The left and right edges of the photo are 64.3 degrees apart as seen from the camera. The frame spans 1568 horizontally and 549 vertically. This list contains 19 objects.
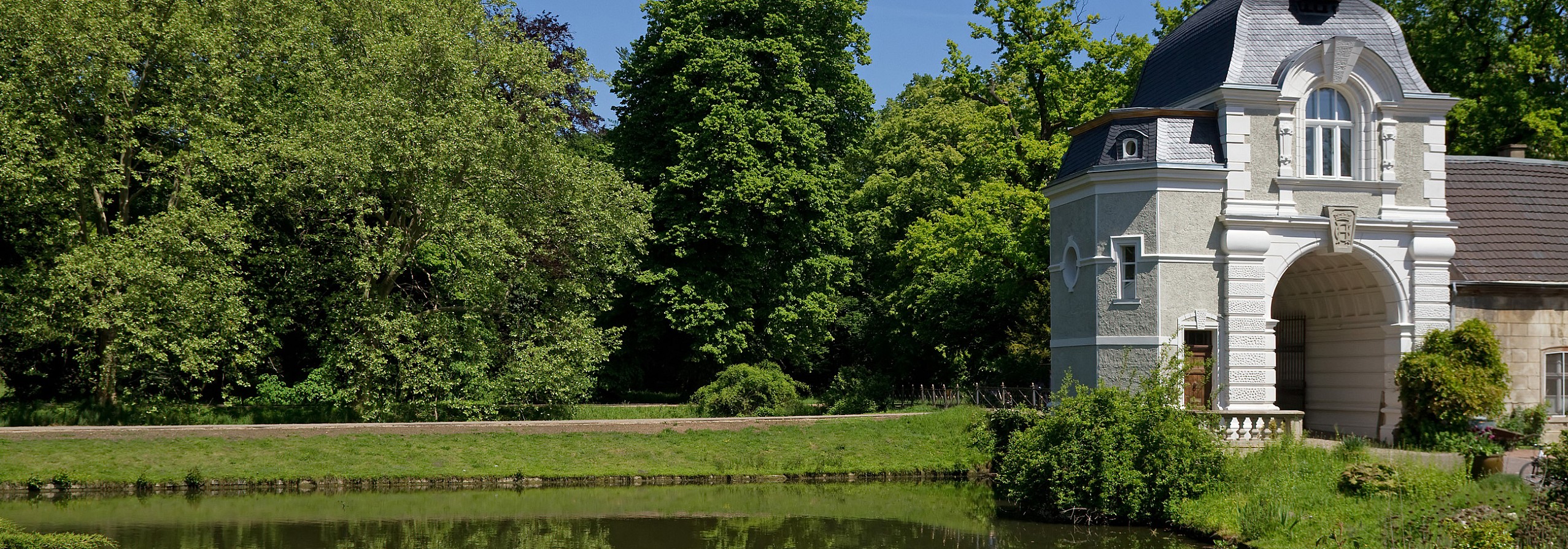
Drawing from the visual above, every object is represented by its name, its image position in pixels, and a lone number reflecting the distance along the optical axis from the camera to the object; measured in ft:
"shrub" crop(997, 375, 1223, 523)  62.08
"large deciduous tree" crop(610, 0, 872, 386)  114.83
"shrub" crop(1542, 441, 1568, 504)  46.57
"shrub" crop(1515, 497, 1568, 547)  44.09
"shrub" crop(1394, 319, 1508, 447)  75.77
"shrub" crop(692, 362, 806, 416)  101.09
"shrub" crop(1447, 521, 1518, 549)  44.65
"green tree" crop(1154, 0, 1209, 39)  115.85
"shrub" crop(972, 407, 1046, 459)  76.43
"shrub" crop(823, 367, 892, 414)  115.96
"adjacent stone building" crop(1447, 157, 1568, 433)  82.79
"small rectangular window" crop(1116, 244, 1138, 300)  79.97
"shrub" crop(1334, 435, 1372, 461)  64.39
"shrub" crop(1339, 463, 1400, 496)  55.72
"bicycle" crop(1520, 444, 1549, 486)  50.96
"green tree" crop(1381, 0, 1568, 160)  106.01
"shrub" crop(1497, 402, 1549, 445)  77.30
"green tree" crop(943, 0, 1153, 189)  111.55
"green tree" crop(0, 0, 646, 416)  84.38
